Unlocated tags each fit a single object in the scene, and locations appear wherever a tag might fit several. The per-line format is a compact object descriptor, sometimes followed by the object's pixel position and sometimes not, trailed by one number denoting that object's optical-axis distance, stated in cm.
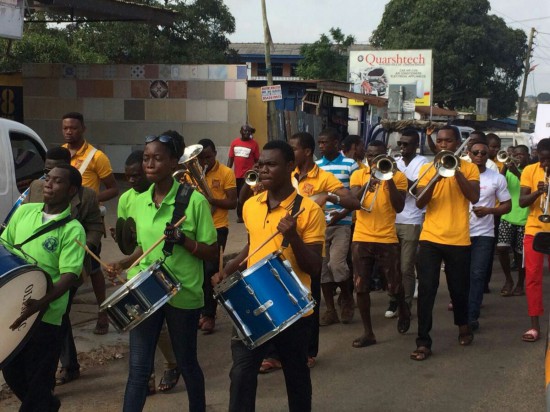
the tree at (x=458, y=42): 4566
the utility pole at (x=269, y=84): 2017
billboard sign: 3891
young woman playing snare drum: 520
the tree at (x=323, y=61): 4344
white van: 834
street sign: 1808
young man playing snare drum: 494
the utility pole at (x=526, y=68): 5379
